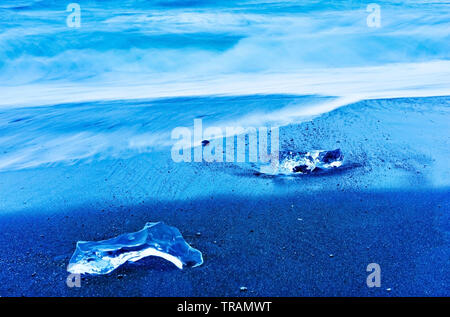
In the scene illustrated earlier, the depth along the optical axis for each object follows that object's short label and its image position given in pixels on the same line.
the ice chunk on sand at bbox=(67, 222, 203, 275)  1.86
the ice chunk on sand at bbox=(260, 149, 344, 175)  2.83
